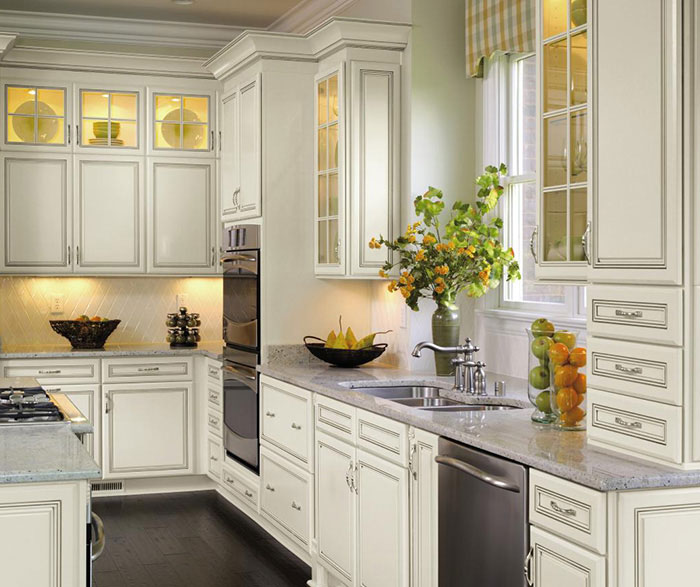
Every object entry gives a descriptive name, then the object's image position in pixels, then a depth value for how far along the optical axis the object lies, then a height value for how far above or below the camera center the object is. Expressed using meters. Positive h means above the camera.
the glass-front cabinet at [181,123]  6.34 +1.02
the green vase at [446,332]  4.40 -0.21
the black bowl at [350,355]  4.86 -0.34
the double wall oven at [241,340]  5.25 -0.30
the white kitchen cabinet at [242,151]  5.25 +0.73
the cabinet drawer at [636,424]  2.41 -0.35
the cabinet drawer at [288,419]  4.41 -0.62
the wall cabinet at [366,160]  4.76 +0.59
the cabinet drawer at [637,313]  2.43 -0.07
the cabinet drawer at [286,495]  4.46 -0.99
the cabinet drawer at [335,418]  3.89 -0.53
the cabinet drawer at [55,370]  5.81 -0.50
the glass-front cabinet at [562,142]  2.89 +0.42
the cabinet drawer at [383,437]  3.40 -0.54
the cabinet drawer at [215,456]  5.86 -1.02
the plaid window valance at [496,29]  4.19 +1.10
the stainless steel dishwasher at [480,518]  2.65 -0.66
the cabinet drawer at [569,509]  2.31 -0.54
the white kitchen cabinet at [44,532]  2.48 -0.62
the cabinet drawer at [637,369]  2.43 -0.22
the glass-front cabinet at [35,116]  6.07 +1.02
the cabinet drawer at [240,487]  5.25 -1.10
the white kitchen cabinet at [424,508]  3.17 -0.72
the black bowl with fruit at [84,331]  6.10 -0.28
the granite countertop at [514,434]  2.36 -0.44
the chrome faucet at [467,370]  3.82 -0.33
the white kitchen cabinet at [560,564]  2.33 -0.67
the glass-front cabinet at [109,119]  6.21 +1.03
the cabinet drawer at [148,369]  5.97 -0.51
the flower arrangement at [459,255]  4.29 +0.13
